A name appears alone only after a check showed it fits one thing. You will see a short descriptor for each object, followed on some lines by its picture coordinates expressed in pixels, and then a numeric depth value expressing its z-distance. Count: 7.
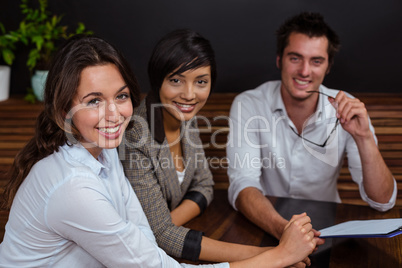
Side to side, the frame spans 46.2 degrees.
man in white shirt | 2.22
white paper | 1.44
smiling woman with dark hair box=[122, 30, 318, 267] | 1.67
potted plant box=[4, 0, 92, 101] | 3.01
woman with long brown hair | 1.25
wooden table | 1.47
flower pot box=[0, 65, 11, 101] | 3.13
